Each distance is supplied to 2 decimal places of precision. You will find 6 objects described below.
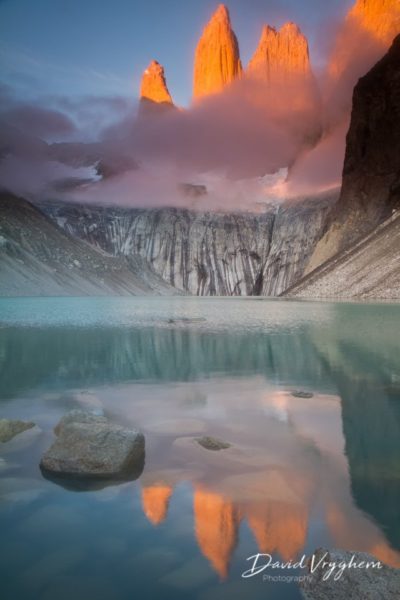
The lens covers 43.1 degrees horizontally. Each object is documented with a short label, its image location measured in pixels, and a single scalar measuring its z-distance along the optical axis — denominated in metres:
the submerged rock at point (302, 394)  12.04
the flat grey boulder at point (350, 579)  3.96
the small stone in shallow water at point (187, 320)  37.44
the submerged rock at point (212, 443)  8.10
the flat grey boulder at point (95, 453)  6.77
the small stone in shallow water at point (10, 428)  8.42
